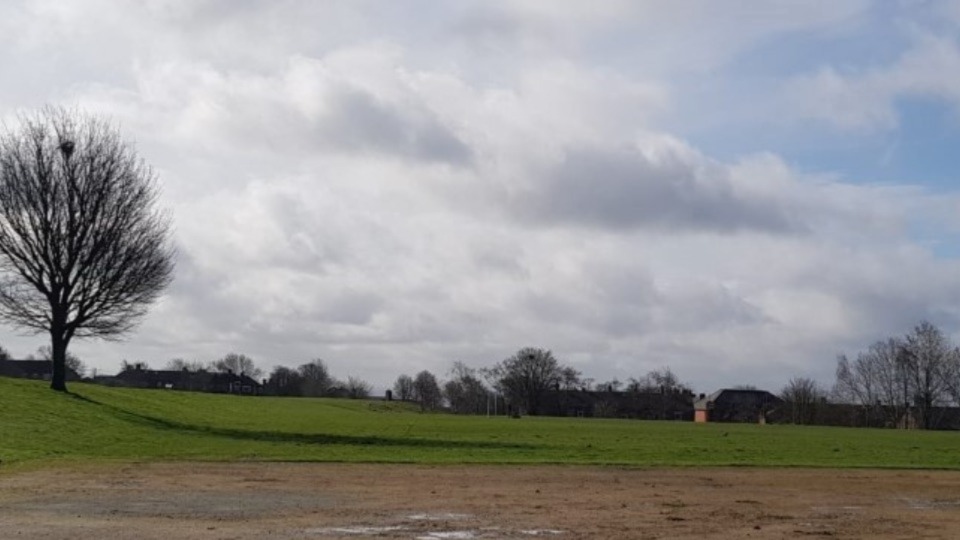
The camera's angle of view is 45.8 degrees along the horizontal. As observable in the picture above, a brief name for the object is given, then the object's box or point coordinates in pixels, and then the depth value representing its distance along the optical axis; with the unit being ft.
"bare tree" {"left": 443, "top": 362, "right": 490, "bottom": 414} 554.05
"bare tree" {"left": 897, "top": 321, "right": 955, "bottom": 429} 446.60
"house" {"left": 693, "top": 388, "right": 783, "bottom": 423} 583.58
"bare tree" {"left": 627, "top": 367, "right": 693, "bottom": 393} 617.13
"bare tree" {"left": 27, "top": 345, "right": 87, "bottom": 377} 507.30
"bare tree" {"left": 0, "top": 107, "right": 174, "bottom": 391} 178.40
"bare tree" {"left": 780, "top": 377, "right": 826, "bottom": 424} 465.06
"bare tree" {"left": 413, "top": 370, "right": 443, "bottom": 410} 572.10
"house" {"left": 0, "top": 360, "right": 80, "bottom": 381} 549.13
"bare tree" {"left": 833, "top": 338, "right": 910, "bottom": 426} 456.45
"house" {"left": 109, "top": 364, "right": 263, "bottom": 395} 620.49
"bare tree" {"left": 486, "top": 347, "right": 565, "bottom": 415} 563.07
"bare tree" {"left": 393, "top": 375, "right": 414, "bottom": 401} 645.92
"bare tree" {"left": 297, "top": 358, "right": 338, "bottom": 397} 626.97
